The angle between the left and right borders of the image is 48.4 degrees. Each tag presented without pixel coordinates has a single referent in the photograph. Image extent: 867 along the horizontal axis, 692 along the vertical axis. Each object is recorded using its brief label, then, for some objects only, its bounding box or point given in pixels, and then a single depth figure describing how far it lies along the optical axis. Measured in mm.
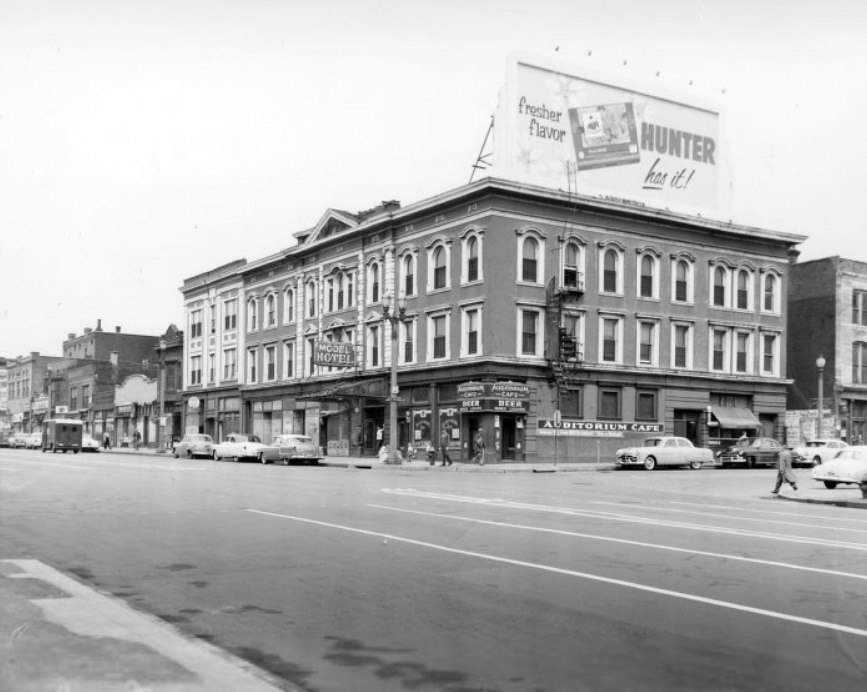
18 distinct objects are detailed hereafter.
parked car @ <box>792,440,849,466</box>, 44531
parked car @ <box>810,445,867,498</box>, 27797
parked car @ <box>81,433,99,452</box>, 69188
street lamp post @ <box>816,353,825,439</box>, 43512
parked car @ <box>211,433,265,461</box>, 48812
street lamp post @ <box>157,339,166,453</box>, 67438
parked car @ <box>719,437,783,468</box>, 45125
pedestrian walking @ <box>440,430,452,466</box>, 41844
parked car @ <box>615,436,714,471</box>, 42188
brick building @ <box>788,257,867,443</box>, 56156
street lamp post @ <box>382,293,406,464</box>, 42250
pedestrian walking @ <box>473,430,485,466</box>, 41812
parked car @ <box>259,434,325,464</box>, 44500
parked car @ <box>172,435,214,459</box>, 53688
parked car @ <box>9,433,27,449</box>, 86562
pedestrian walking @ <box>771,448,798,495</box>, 24933
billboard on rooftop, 47250
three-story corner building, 44875
